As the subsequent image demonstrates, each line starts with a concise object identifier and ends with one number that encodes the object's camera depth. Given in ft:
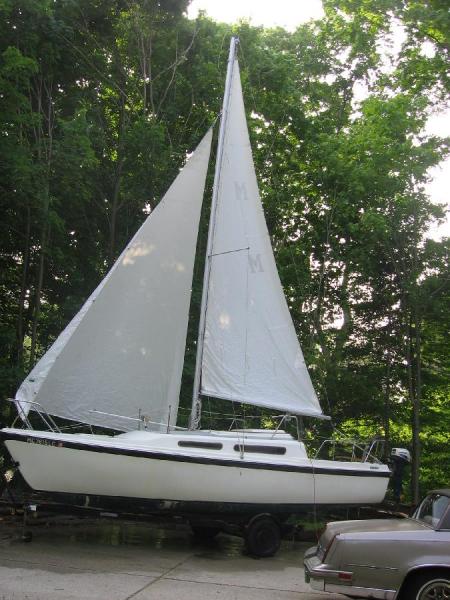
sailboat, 30.42
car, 19.10
